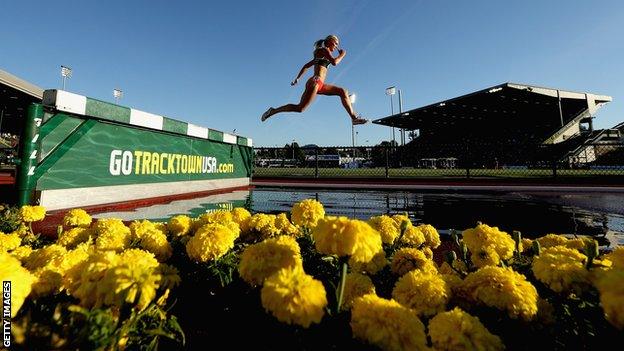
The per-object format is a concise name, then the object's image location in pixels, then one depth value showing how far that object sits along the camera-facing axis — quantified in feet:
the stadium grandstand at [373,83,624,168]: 125.59
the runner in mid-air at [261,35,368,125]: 19.16
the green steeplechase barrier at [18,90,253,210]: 12.49
